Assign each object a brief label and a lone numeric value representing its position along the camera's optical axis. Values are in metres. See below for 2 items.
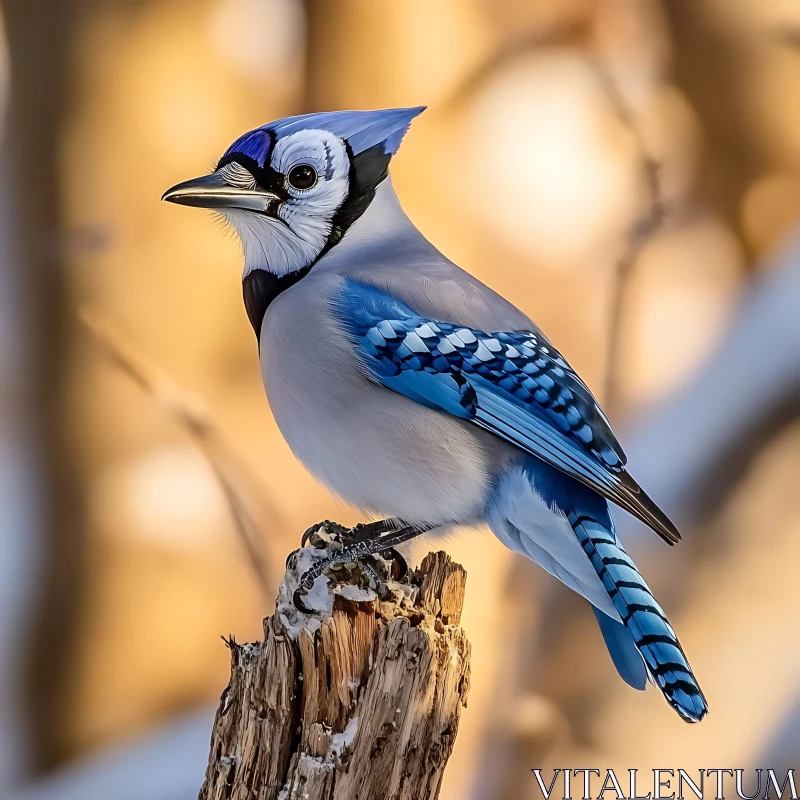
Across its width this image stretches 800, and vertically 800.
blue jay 7.33
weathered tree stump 7.31
